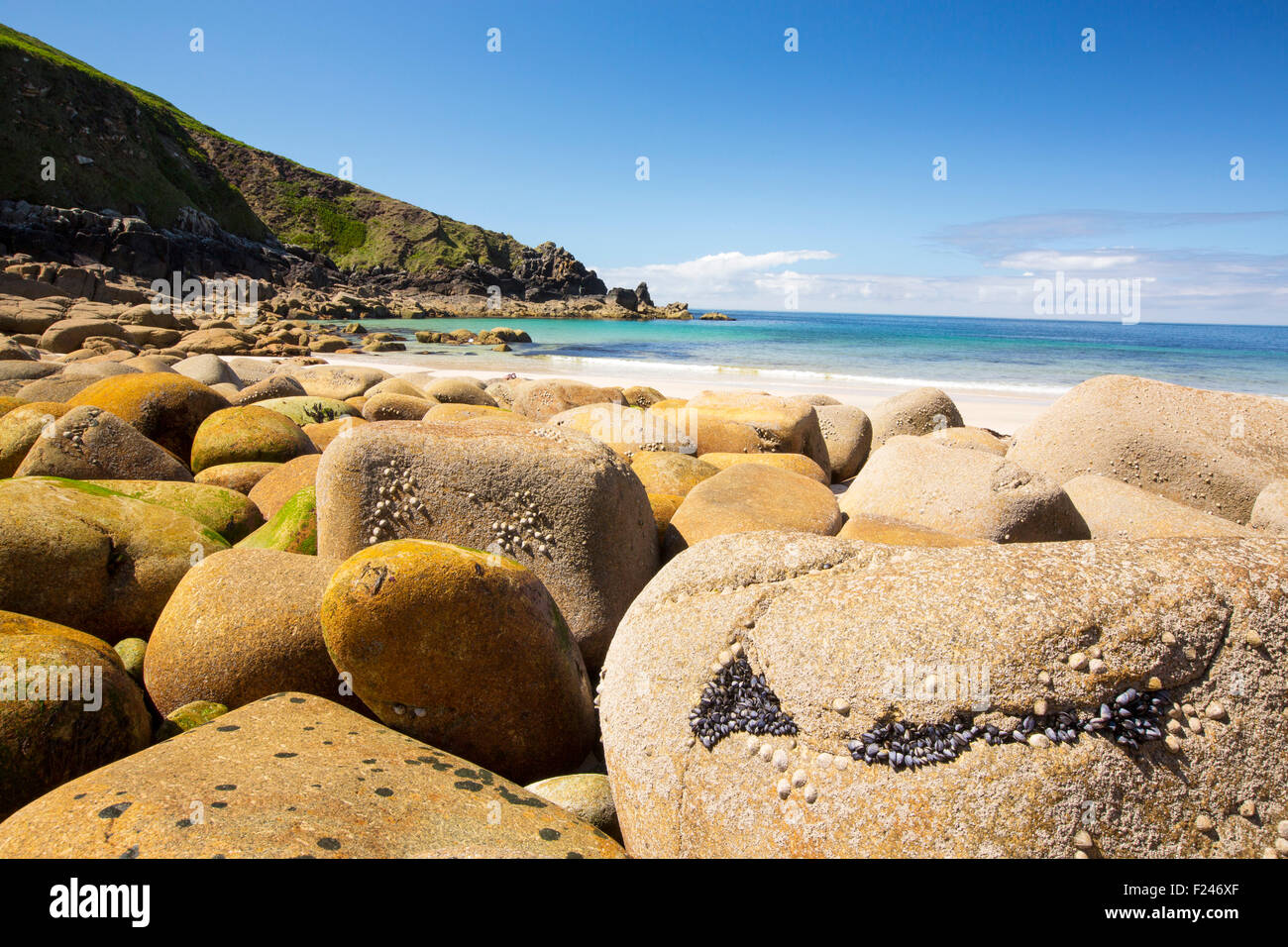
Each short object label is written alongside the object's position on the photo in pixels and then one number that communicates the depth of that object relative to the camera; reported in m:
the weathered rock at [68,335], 16.83
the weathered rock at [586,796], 2.38
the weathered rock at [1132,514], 4.41
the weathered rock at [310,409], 7.55
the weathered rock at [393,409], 7.11
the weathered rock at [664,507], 4.45
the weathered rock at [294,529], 3.88
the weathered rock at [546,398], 8.30
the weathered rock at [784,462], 5.95
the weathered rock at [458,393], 9.12
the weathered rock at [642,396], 10.29
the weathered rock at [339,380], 10.14
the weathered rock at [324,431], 6.49
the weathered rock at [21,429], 4.89
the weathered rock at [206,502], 4.23
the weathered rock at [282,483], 4.75
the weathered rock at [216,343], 20.33
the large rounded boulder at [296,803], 1.72
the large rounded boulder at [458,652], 2.45
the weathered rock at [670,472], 5.38
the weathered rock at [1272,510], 4.56
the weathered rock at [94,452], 4.54
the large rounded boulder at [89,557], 3.07
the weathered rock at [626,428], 6.30
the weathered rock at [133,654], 3.00
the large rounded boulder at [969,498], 4.27
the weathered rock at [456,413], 5.45
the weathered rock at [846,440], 7.71
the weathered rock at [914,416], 8.45
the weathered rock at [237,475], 5.19
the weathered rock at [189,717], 2.56
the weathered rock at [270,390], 8.23
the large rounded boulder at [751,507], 4.21
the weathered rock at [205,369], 10.11
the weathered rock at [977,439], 6.86
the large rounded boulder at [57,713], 2.12
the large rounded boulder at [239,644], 2.76
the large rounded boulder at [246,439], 5.50
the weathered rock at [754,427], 6.76
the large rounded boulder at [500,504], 3.42
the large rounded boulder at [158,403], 5.70
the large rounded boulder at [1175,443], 5.33
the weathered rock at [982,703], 1.68
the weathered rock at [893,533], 3.80
